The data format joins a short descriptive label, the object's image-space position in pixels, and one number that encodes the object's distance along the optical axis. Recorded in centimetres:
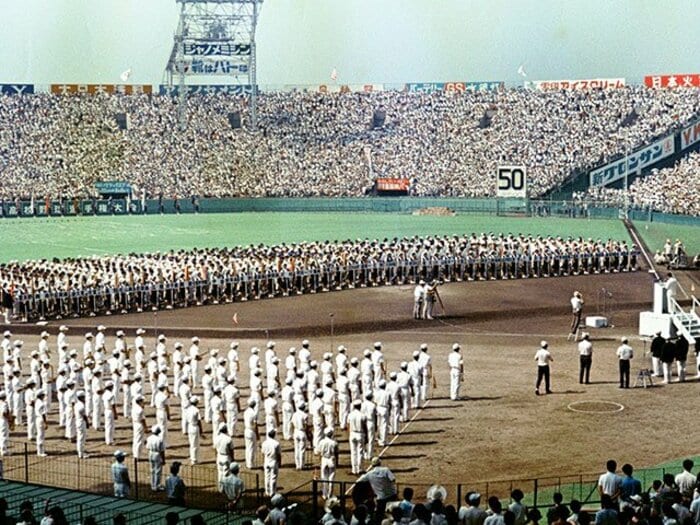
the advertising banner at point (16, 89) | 9306
